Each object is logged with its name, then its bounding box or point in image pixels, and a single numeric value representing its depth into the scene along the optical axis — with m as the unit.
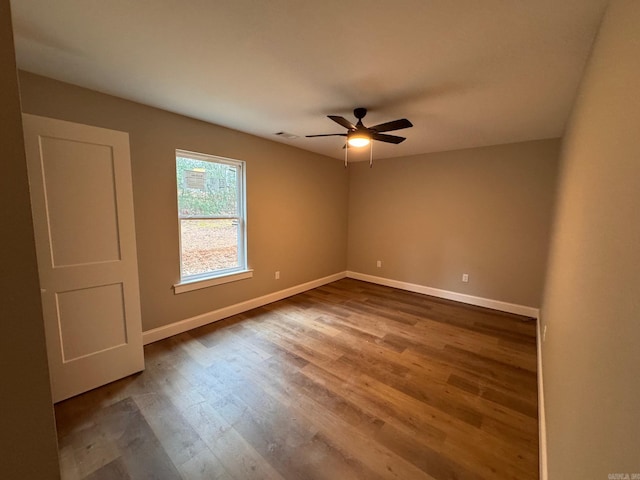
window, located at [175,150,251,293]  3.05
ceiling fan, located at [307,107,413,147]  2.25
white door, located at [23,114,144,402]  1.84
